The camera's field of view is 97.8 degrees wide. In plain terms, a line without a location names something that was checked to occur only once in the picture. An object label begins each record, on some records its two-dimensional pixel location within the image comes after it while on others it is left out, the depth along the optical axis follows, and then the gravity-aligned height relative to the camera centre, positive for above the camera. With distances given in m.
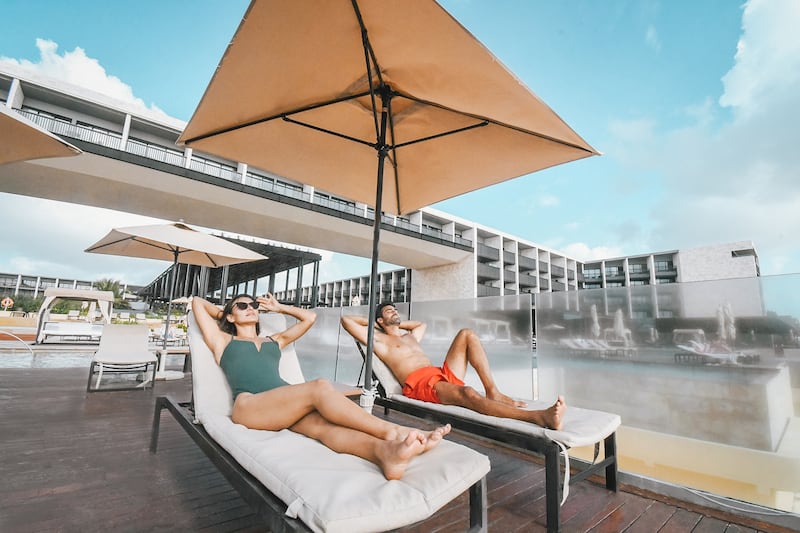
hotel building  10.20 +3.86
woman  1.25 -0.43
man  2.41 -0.43
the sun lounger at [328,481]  0.96 -0.55
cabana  9.02 -0.66
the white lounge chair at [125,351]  4.31 -0.62
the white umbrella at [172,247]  4.43 +0.87
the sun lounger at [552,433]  1.69 -0.65
